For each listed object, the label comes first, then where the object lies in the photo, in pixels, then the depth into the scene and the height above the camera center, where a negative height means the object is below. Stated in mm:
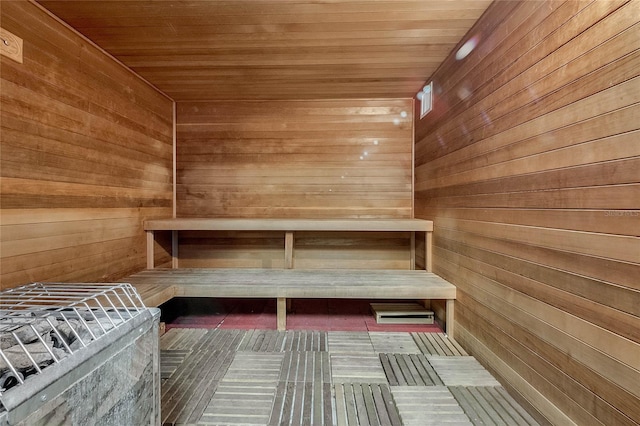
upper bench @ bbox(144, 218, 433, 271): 2590 -157
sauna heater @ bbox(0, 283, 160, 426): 699 -470
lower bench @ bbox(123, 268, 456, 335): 2250 -610
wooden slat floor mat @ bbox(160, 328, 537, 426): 1454 -1008
